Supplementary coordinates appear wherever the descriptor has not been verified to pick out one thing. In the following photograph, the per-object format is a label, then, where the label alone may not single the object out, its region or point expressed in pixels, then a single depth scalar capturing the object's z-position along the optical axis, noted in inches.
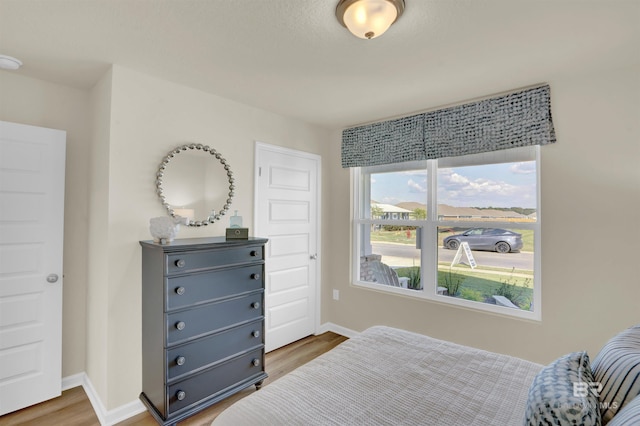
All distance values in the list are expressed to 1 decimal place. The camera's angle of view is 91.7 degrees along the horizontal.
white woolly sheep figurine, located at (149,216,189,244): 82.7
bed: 39.2
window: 101.2
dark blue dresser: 79.0
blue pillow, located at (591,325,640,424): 36.7
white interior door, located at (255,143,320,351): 122.7
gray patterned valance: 94.0
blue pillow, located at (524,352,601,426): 34.3
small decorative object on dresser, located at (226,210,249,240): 97.1
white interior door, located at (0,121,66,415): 84.5
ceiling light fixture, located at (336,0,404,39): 56.2
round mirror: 93.6
